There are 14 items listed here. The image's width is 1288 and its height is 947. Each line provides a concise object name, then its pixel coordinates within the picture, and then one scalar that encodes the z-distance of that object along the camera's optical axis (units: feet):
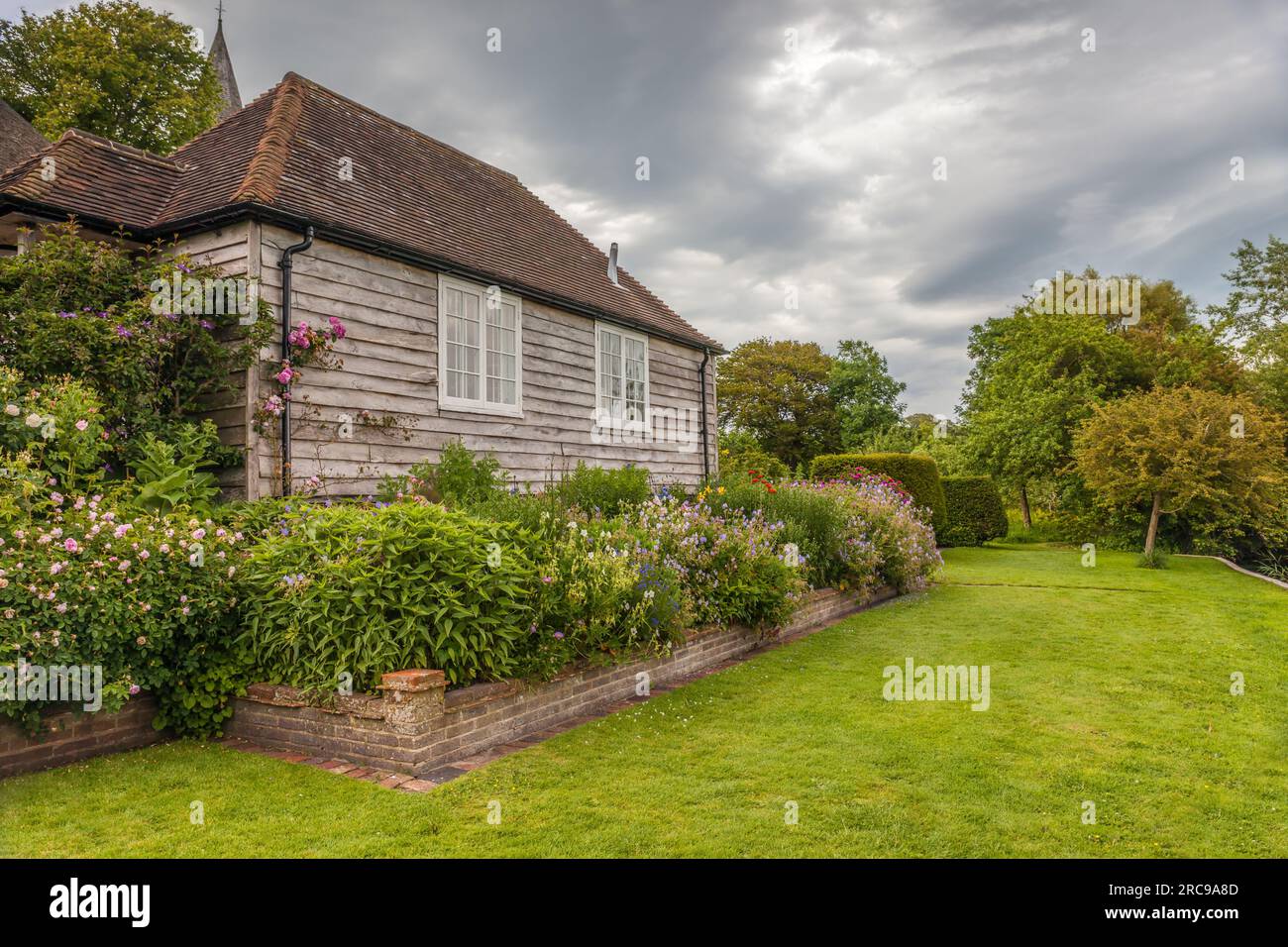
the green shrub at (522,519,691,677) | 18.39
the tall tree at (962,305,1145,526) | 77.10
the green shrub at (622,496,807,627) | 25.50
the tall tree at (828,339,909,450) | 135.23
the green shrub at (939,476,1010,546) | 70.74
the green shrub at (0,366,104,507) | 18.03
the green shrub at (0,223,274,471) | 21.52
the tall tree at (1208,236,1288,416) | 104.12
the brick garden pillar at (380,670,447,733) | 14.71
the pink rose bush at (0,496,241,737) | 14.15
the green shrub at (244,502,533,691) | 15.80
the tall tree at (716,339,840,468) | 138.41
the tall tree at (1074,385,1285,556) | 51.72
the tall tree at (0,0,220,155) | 66.85
